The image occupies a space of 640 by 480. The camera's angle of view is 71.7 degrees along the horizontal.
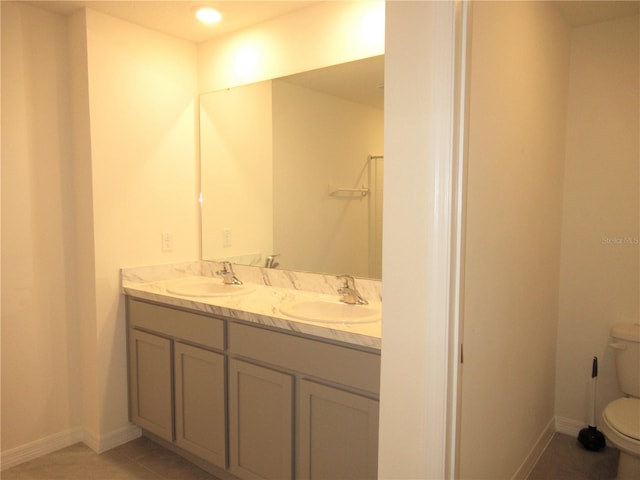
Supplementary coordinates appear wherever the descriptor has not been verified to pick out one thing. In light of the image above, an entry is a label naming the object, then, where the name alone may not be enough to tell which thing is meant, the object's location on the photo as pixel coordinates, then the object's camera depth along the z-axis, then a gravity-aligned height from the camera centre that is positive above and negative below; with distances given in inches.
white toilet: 74.9 -36.4
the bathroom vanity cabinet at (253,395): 63.4 -31.4
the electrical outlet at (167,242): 107.4 -7.6
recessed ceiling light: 91.7 +41.6
